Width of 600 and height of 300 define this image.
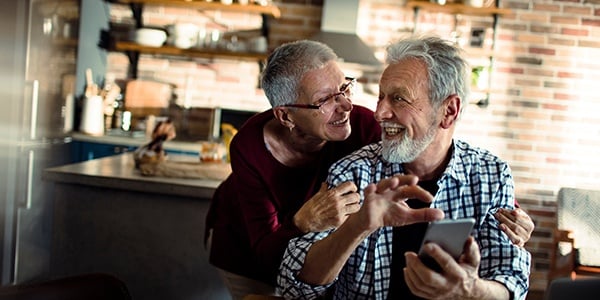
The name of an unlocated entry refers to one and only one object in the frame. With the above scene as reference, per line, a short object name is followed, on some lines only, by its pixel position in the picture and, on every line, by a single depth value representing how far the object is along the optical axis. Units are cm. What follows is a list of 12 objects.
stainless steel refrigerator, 441
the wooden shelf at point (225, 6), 529
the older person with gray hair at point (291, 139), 222
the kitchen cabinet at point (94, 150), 507
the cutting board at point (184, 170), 324
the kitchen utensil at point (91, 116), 521
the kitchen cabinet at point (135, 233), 322
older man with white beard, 188
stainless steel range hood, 516
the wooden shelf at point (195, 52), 538
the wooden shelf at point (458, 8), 519
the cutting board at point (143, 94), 558
